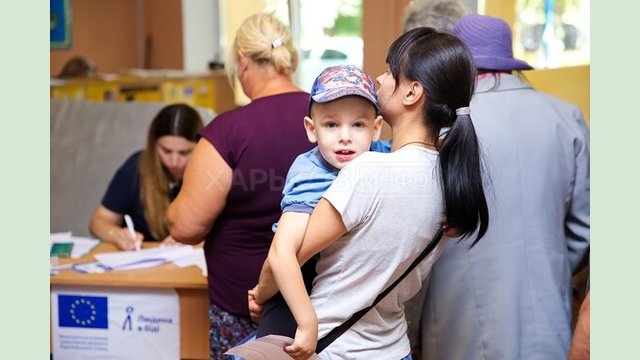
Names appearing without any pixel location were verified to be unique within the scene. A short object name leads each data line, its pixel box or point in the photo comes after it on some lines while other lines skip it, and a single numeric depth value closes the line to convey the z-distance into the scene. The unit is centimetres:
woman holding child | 152
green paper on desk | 326
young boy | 155
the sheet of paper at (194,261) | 302
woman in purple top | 221
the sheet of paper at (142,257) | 306
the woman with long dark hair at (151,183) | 329
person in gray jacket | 223
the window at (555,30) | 627
